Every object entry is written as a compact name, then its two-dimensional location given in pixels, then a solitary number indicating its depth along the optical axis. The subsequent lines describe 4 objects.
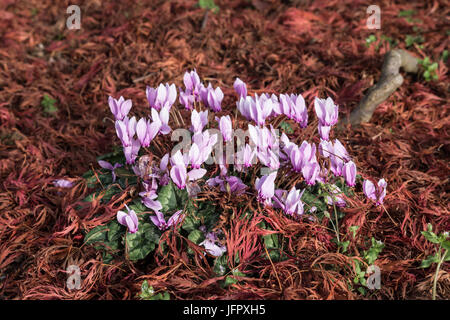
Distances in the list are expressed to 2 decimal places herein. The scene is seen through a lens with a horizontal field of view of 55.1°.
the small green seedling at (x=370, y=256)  1.74
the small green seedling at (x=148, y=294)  1.68
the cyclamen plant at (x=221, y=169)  1.76
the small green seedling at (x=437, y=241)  1.63
